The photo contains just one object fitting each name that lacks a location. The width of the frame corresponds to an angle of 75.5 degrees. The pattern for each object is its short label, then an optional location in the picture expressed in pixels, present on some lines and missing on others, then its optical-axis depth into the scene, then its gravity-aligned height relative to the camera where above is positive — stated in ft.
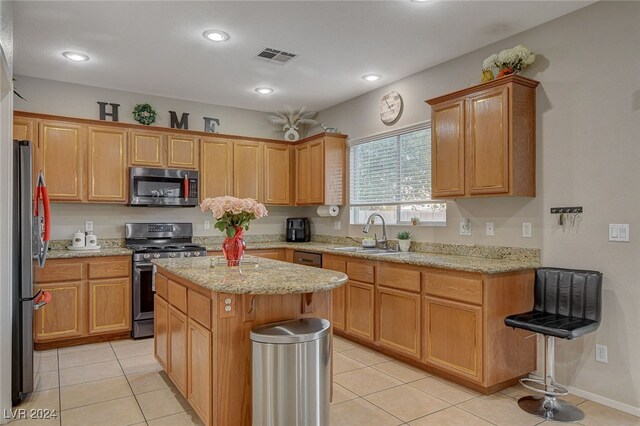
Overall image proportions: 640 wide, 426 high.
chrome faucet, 14.40 -0.78
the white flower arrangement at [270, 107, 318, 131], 19.21 +4.42
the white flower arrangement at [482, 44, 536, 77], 10.45 +3.94
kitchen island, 7.20 -1.96
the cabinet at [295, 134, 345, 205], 17.08 +1.85
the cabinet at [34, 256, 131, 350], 12.94 -2.88
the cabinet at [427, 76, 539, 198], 10.20 +1.92
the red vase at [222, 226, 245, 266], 9.15 -0.77
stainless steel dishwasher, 15.07 -1.71
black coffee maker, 18.99 -0.77
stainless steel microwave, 15.12 +0.99
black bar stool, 8.57 -2.32
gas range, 14.14 -1.36
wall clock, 14.71 +3.84
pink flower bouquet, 8.74 +0.03
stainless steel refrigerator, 8.96 -1.14
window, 13.78 +1.25
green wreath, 15.98 +3.85
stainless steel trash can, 6.79 -2.71
